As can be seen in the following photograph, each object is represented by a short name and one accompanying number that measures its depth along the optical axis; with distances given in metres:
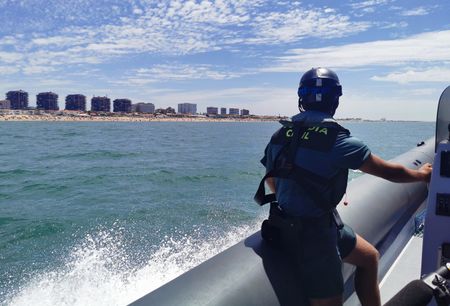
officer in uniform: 1.63
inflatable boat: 1.64
